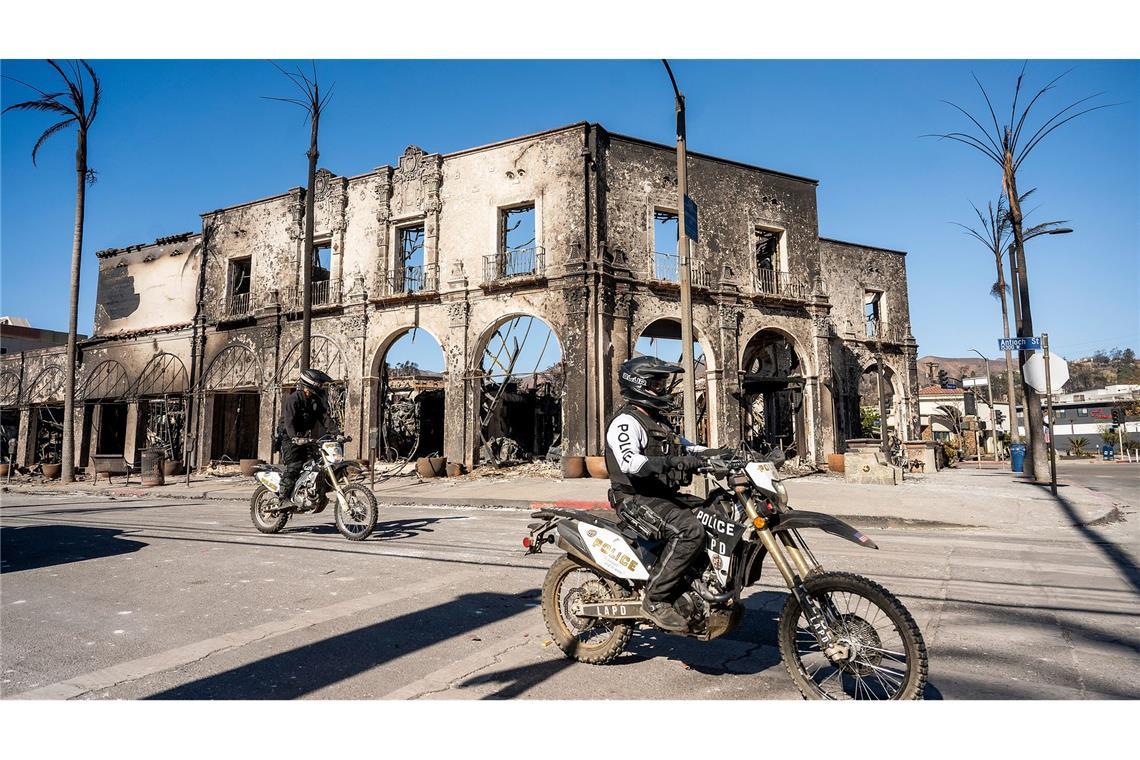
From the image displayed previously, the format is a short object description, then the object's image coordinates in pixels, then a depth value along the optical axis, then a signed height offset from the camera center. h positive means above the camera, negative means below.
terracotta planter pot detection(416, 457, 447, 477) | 19.05 -0.80
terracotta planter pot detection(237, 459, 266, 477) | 21.23 -0.83
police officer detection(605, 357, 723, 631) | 3.18 -0.19
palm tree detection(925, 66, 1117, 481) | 15.51 +4.13
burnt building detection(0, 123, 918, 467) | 19.84 +4.94
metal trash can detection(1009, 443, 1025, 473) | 20.34 -0.75
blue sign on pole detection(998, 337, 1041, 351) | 12.98 +1.98
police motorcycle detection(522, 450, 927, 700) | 2.79 -0.78
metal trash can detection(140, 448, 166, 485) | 19.12 -0.78
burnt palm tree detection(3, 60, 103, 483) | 21.45 +9.11
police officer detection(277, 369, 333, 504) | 8.15 +0.25
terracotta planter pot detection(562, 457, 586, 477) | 17.83 -0.79
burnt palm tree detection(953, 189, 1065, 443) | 24.77 +7.96
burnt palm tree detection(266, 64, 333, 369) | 16.97 +6.39
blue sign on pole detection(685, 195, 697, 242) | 10.89 +3.90
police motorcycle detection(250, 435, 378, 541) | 7.84 -0.71
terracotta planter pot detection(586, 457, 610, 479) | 17.50 -0.78
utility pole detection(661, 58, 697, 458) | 10.45 +3.12
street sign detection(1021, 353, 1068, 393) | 11.79 +1.26
